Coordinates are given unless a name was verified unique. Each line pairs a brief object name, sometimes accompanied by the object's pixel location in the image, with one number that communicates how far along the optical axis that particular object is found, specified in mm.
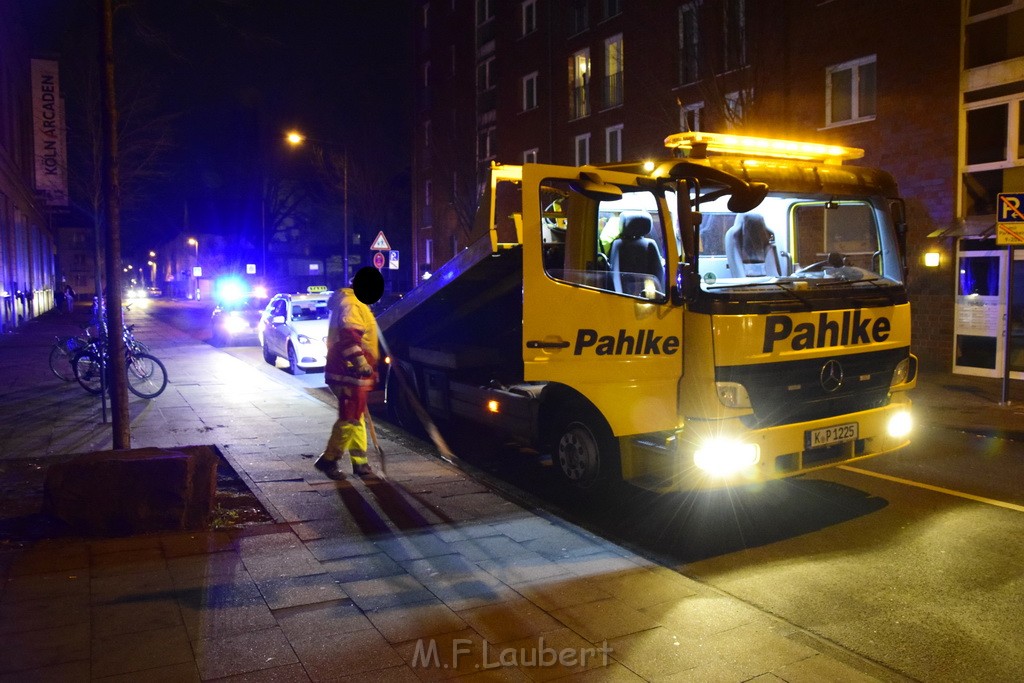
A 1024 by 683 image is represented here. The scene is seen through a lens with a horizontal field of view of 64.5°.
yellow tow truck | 5699
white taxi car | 15547
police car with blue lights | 23812
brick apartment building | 15367
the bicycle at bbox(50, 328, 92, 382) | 14210
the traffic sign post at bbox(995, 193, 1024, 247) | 11344
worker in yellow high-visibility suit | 7383
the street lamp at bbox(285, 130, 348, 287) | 25975
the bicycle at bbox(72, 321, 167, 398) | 12422
